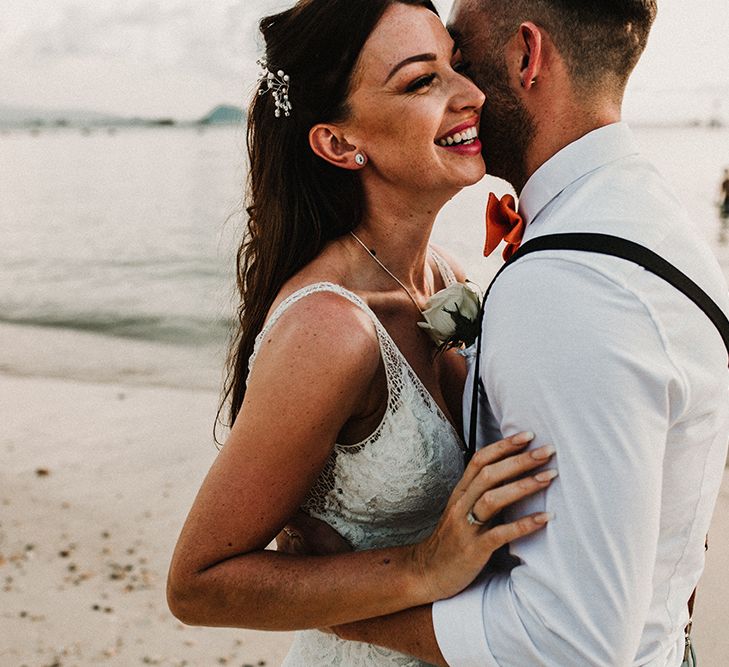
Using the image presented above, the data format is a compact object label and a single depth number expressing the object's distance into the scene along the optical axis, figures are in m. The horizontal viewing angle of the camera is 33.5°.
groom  0.96
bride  1.13
